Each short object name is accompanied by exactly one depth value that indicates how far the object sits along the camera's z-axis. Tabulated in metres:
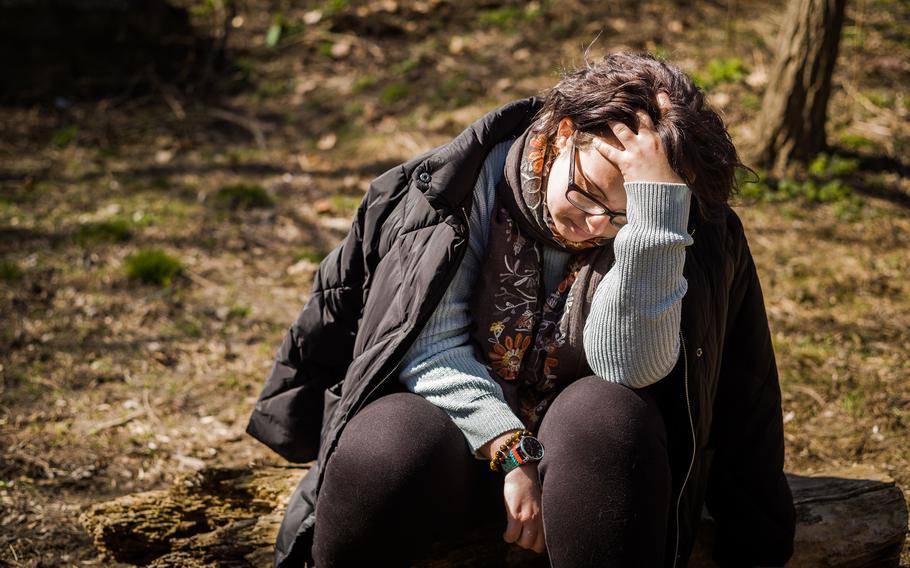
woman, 1.75
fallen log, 2.23
